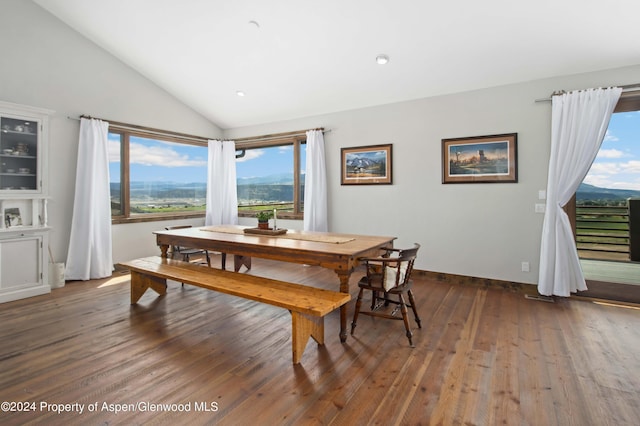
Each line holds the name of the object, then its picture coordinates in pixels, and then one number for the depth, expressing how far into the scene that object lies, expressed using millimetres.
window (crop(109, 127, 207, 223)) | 5199
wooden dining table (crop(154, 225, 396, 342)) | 2697
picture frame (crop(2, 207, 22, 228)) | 3655
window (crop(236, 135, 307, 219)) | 6027
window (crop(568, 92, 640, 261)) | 3977
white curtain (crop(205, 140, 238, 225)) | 6473
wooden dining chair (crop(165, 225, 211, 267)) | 4562
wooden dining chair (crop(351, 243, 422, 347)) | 2639
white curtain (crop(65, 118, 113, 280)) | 4434
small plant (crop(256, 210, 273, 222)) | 3935
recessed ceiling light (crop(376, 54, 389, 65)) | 3951
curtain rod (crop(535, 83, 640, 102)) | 3363
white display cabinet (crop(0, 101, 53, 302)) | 3572
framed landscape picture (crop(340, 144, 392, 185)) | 4941
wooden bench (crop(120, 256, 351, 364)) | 2295
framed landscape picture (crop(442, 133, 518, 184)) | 4016
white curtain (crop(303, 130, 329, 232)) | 5449
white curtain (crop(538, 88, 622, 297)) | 3480
